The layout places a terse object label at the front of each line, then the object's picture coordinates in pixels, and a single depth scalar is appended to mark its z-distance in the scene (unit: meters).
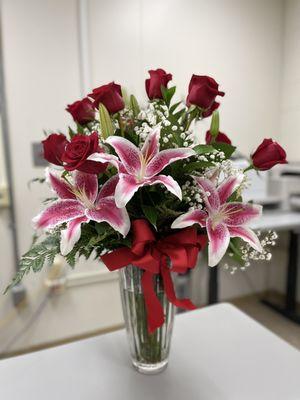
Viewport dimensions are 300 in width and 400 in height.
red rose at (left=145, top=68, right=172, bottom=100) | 0.65
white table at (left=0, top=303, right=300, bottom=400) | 0.69
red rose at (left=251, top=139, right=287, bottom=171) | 0.59
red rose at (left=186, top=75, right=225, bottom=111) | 0.59
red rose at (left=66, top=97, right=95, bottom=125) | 0.65
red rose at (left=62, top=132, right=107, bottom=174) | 0.50
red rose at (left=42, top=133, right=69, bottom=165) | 0.62
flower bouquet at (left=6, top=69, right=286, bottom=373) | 0.54
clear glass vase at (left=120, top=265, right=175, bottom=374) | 0.68
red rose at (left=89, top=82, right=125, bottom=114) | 0.59
